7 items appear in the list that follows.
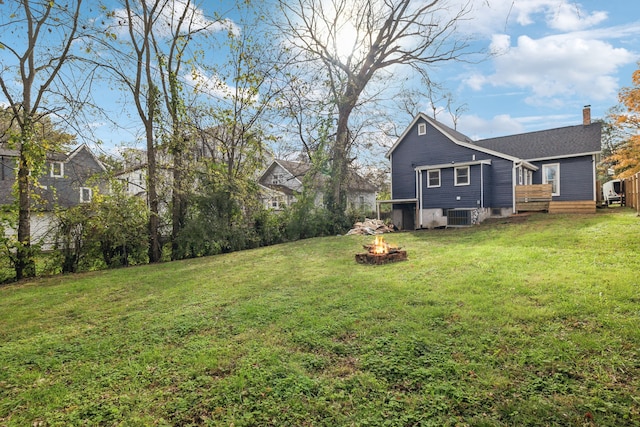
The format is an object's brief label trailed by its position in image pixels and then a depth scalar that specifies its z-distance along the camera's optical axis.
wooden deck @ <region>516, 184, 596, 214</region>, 14.64
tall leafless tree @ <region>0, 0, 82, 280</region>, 7.59
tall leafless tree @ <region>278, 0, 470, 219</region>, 16.77
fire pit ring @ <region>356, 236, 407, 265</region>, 7.41
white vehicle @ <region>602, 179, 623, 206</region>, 19.15
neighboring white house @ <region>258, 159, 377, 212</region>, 20.25
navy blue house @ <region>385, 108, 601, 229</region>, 15.88
